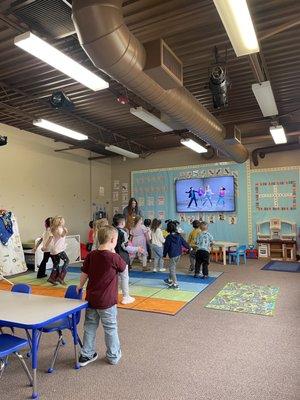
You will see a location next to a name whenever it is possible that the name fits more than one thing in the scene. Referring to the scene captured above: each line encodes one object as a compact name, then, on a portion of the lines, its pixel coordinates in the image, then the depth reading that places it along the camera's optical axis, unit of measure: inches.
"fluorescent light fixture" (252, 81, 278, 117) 195.8
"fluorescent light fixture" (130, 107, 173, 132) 235.3
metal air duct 111.8
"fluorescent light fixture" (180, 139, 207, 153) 315.7
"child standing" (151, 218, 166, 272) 279.3
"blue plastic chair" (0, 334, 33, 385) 89.4
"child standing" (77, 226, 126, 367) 112.3
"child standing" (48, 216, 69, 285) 243.9
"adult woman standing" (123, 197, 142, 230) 373.4
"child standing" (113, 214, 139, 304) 207.4
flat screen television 392.7
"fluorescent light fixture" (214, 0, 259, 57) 109.9
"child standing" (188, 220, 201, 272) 277.7
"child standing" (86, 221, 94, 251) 323.9
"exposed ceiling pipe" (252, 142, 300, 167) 353.1
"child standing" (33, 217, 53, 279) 256.8
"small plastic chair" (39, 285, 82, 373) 110.6
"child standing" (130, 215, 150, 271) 290.4
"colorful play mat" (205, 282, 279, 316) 177.2
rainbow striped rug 186.9
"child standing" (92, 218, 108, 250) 167.5
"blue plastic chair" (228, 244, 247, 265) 327.0
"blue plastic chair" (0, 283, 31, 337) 127.6
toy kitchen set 348.5
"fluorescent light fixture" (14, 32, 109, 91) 140.9
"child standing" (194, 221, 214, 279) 258.1
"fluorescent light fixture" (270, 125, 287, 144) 274.5
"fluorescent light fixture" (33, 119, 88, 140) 267.9
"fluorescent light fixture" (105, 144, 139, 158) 358.3
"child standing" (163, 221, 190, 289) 229.3
